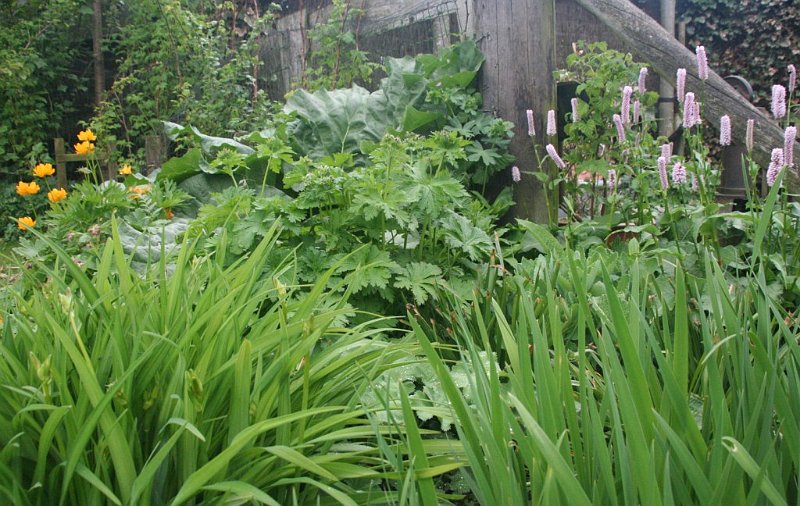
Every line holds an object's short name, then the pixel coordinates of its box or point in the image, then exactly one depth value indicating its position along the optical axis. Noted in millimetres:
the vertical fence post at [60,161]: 6812
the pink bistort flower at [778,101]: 2127
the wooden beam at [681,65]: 2361
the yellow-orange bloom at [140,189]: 2934
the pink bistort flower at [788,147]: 2025
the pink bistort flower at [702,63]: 2295
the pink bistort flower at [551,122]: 2721
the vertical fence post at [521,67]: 2943
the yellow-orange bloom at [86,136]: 3486
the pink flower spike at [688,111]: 2203
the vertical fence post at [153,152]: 5156
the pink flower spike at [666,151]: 2305
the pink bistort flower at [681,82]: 2297
